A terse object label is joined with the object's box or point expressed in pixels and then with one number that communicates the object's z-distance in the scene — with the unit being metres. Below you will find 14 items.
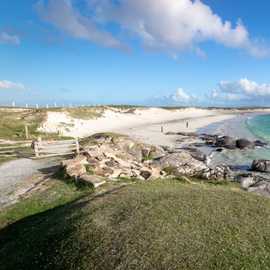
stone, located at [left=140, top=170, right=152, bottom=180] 15.93
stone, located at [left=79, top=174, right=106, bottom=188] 14.06
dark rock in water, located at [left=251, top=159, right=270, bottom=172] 23.05
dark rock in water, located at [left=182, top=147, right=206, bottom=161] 27.54
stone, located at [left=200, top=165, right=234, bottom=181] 18.78
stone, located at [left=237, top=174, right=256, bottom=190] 17.96
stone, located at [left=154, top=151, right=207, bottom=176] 19.75
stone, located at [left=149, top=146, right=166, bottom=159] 25.83
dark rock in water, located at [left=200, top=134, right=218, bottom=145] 39.56
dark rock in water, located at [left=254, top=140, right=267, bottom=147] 38.48
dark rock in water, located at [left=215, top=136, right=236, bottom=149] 35.86
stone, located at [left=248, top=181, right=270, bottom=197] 15.84
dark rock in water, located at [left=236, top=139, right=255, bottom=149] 35.52
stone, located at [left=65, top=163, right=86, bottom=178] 15.51
